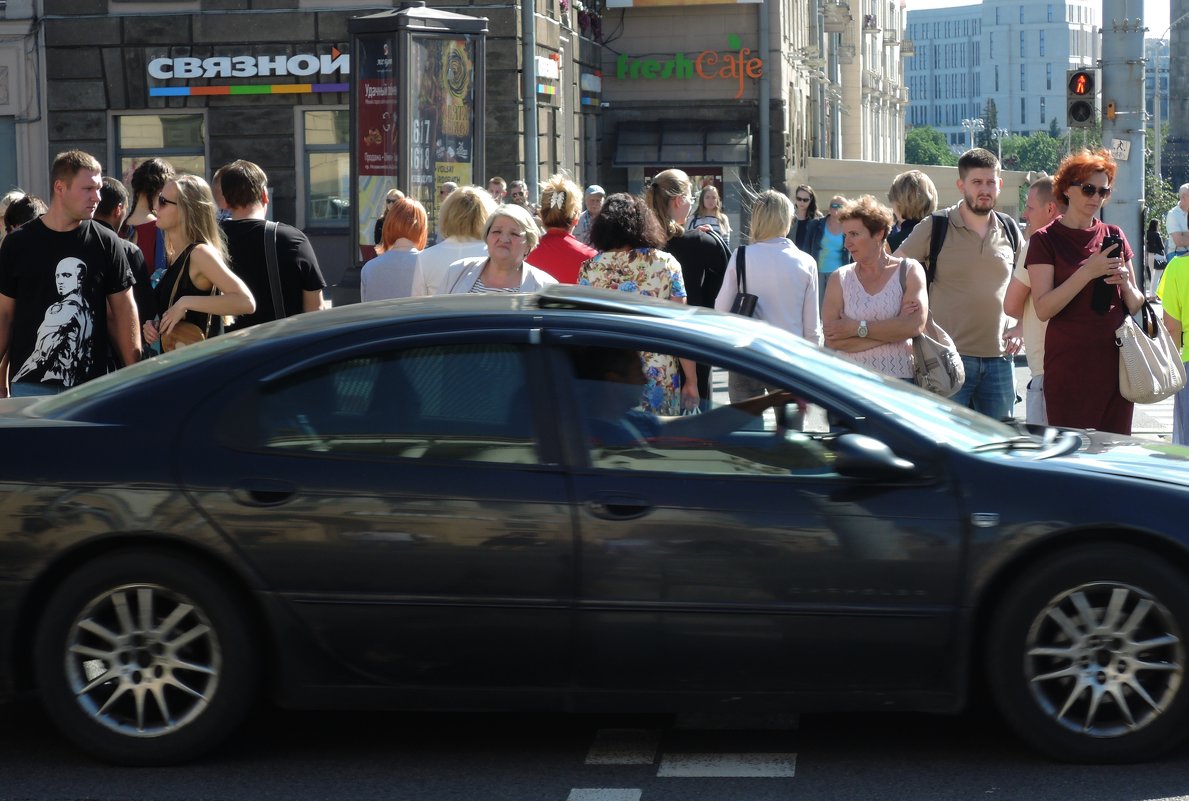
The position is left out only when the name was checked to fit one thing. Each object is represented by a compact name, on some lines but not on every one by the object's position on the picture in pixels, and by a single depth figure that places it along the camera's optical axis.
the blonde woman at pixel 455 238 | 17.39
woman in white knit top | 15.33
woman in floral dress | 16.36
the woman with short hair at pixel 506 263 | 15.62
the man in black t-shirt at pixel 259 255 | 16.09
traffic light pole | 35.94
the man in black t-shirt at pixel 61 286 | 14.53
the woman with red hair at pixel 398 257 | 17.75
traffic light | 37.84
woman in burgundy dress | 15.23
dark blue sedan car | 9.97
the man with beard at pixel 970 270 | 16.94
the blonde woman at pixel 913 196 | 19.06
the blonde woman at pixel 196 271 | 15.21
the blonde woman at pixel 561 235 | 18.47
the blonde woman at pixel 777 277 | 17.27
